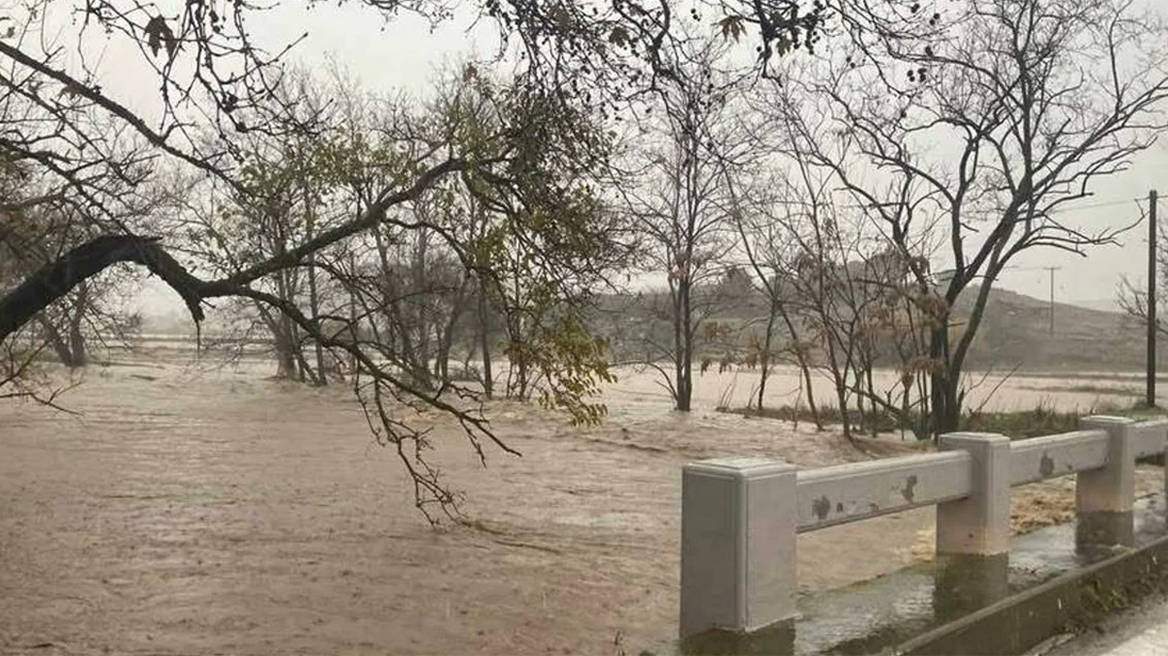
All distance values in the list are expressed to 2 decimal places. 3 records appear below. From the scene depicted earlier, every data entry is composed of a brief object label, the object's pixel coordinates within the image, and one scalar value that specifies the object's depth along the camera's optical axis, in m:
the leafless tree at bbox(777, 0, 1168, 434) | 24.91
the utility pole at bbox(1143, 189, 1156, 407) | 31.47
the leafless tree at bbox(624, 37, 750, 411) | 34.34
